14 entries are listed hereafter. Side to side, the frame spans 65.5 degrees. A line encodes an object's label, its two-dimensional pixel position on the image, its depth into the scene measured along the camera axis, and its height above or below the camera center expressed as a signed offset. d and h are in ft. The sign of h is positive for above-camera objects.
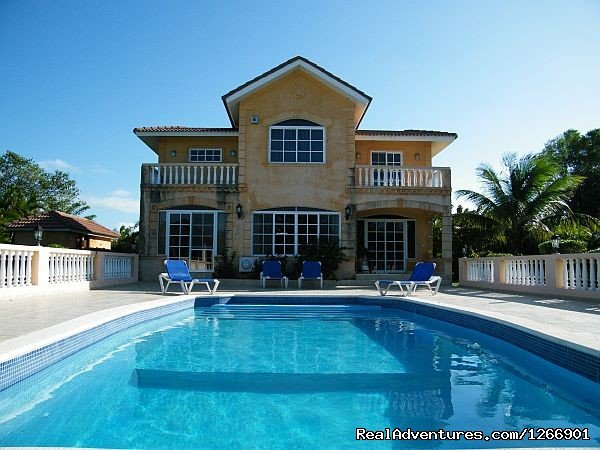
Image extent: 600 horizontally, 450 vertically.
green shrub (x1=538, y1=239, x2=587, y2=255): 57.77 +1.02
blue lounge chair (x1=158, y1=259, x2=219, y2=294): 41.73 -2.13
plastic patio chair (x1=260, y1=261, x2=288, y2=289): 52.19 -2.15
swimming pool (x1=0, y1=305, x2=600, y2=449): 12.17 -4.73
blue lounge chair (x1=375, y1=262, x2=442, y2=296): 42.01 -2.05
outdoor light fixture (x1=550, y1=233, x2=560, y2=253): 43.73 +0.94
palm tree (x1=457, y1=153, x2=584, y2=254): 63.46 +7.07
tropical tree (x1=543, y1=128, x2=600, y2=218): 99.40 +23.24
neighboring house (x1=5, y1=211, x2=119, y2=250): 71.56 +3.46
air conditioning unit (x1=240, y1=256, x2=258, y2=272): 57.11 -1.38
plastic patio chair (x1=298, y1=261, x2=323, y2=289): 51.80 -2.01
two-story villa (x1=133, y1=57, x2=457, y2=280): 58.70 +8.47
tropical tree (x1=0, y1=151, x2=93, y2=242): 148.36 +22.50
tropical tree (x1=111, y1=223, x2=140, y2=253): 71.82 +2.42
